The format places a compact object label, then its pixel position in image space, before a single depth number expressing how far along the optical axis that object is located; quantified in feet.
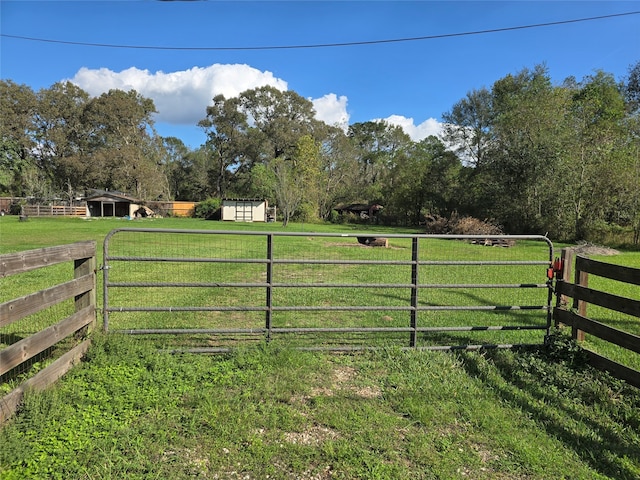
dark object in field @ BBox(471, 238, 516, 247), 75.17
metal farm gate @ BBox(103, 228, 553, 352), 15.44
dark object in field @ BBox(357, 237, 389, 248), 62.18
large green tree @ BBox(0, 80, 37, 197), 177.68
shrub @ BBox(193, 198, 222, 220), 185.26
